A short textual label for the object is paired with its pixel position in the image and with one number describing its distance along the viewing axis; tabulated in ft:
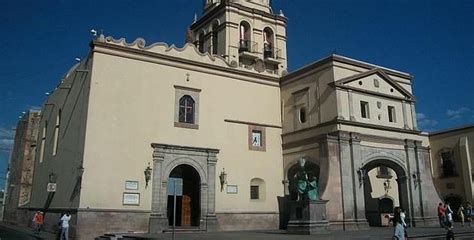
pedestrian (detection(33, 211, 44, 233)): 83.76
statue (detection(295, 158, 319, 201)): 72.95
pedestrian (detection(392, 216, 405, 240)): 43.60
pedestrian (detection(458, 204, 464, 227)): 88.33
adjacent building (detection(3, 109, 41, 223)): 133.39
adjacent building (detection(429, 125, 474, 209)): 108.78
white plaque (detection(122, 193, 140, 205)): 74.79
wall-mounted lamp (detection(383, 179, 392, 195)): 100.57
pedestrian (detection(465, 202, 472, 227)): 94.68
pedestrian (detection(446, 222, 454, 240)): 53.47
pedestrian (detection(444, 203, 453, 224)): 62.66
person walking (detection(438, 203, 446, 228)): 79.71
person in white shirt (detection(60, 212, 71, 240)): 64.41
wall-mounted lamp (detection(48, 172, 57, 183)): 88.07
